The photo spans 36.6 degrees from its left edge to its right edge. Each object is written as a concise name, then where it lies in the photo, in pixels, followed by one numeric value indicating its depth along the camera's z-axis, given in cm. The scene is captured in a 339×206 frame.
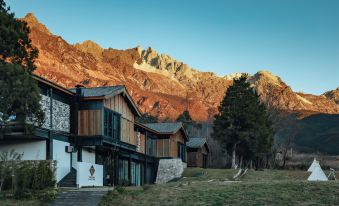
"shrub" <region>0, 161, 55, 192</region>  2373
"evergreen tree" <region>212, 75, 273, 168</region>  5062
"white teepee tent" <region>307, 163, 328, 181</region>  3478
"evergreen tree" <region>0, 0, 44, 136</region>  2081
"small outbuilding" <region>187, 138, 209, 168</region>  5734
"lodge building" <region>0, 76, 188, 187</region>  2859
